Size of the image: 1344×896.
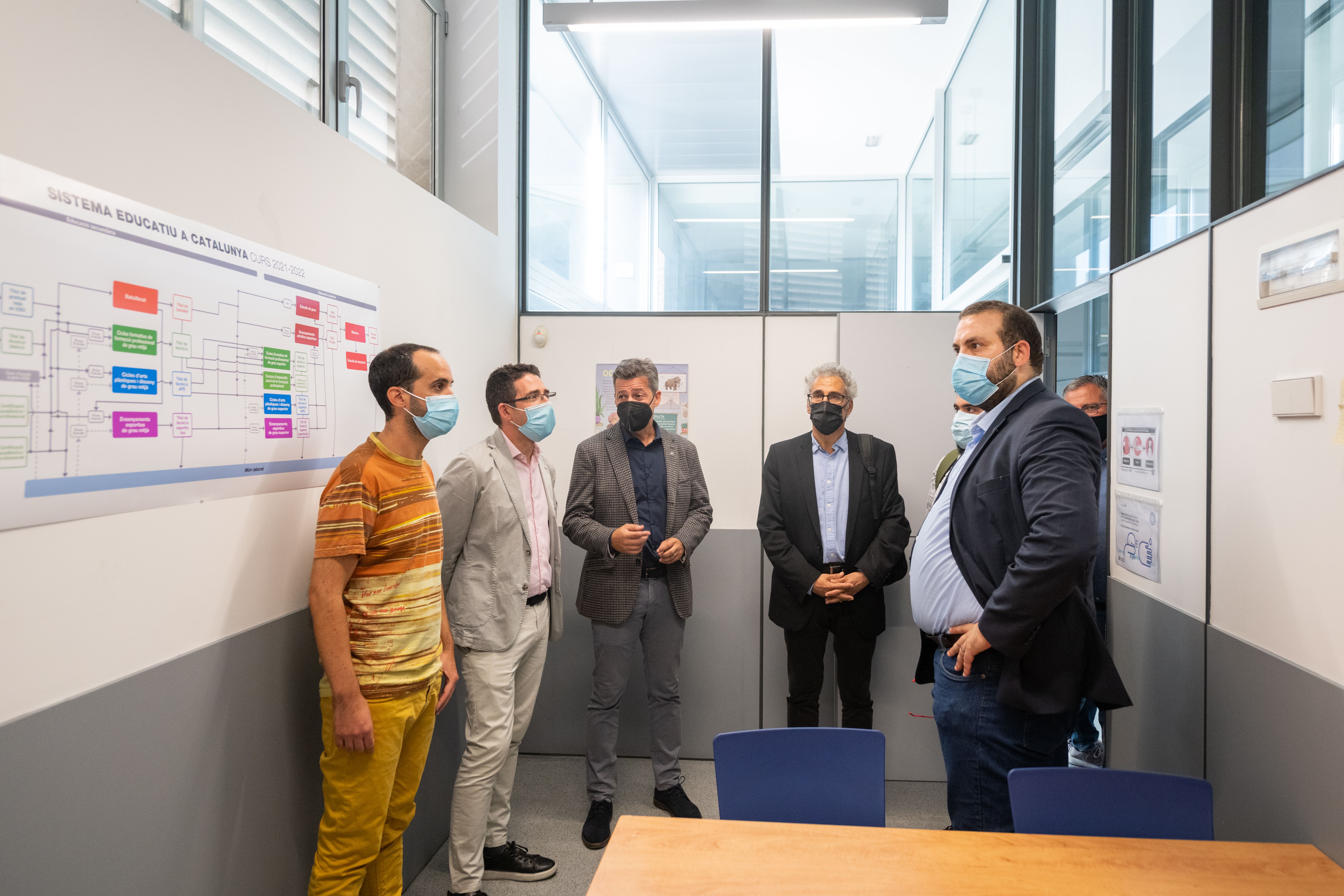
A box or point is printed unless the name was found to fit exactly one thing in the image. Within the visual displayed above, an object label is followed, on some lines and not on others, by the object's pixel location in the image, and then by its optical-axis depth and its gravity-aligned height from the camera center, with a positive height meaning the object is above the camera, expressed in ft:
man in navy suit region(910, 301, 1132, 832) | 5.30 -1.20
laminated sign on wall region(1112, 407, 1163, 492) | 6.83 +0.01
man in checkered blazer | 9.18 -1.60
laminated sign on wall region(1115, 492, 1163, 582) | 6.86 -0.87
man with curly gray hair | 9.66 -1.26
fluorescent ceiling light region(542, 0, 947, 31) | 9.09 +5.56
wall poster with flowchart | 4.07 +0.54
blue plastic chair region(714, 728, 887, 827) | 5.28 -2.47
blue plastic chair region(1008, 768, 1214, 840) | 4.80 -2.38
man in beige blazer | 7.55 -1.61
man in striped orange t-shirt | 5.74 -1.52
